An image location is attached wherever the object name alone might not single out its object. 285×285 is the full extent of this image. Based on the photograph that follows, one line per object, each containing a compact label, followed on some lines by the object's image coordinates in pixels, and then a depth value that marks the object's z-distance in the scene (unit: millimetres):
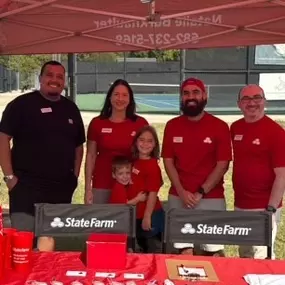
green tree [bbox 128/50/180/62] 23344
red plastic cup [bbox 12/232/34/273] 2279
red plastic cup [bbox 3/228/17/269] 2249
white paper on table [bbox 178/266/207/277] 2312
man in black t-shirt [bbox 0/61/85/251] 3516
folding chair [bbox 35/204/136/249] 3035
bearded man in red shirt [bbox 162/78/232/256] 3566
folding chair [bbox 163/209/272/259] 2984
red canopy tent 4254
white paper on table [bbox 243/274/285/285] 2195
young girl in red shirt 3611
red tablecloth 2215
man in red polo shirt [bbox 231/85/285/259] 3418
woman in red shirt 3727
